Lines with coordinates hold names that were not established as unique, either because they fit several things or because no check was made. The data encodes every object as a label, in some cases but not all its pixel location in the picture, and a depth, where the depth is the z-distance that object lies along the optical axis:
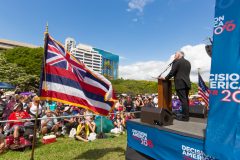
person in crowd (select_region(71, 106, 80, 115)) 10.93
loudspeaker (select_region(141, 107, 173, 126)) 4.40
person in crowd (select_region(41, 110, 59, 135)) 8.99
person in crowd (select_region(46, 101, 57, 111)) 13.66
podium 5.55
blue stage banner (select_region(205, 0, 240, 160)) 2.56
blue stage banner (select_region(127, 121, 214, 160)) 3.35
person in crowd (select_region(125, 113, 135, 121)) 12.05
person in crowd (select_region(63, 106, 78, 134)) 9.57
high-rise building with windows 170.62
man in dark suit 5.21
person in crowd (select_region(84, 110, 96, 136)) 9.05
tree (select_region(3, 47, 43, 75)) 53.47
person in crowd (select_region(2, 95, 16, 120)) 8.60
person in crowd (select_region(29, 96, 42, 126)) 9.11
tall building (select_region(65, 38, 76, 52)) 186.75
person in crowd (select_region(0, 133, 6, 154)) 6.57
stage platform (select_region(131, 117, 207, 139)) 3.49
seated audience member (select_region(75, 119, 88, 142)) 8.44
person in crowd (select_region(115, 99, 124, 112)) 12.71
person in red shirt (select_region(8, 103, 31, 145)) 7.07
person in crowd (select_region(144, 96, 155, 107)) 14.09
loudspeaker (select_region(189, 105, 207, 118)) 5.96
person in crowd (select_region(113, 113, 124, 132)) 10.57
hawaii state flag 5.38
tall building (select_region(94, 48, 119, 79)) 193.57
